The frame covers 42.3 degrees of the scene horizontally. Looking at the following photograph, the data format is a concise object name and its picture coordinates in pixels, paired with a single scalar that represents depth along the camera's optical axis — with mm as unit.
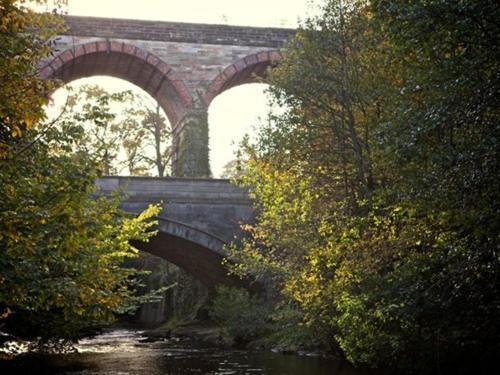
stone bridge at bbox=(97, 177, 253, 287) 21016
